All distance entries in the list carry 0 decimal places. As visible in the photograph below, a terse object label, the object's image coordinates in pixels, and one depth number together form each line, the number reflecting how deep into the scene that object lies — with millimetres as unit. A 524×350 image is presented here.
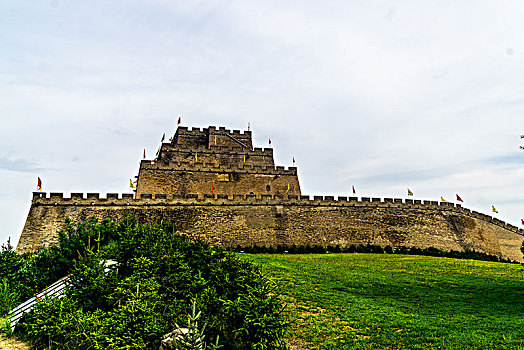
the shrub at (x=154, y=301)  8320
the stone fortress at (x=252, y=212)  29078
